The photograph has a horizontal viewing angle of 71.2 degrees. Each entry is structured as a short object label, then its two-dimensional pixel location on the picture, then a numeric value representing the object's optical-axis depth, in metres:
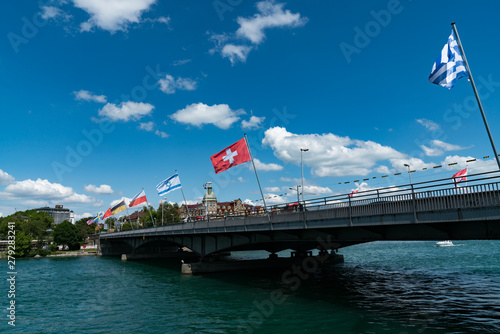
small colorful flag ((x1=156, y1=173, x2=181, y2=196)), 60.25
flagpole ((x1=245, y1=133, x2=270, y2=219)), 37.41
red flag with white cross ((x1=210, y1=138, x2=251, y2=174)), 37.31
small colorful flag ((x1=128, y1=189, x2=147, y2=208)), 73.88
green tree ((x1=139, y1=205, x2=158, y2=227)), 167.75
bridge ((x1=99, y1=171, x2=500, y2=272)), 19.12
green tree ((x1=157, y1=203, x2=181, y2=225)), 170.25
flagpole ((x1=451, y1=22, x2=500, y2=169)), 18.56
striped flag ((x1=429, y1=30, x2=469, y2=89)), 19.80
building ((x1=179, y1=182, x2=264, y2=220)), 41.92
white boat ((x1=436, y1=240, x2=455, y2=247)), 98.75
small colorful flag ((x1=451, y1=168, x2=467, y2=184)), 28.05
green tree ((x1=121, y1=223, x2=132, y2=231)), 170.15
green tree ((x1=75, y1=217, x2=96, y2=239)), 181.15
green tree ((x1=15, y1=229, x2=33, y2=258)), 107.47
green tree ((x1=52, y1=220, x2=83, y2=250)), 131.25
